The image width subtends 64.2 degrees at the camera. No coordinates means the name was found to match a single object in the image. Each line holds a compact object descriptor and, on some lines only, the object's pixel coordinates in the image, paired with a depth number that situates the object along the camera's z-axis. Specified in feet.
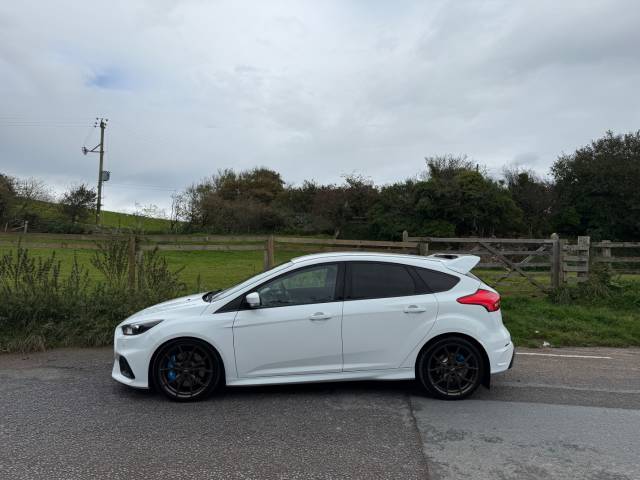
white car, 16.96
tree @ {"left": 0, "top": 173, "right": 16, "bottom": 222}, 109.21
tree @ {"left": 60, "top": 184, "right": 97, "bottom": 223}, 132.98
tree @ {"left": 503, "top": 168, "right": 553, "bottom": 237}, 137.39
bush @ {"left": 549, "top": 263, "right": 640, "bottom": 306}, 36.17
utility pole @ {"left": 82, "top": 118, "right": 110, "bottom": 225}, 142.82
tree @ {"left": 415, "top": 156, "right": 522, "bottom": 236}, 120.88
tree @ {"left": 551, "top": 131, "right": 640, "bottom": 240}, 130.72
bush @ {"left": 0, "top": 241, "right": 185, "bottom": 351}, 24.36
